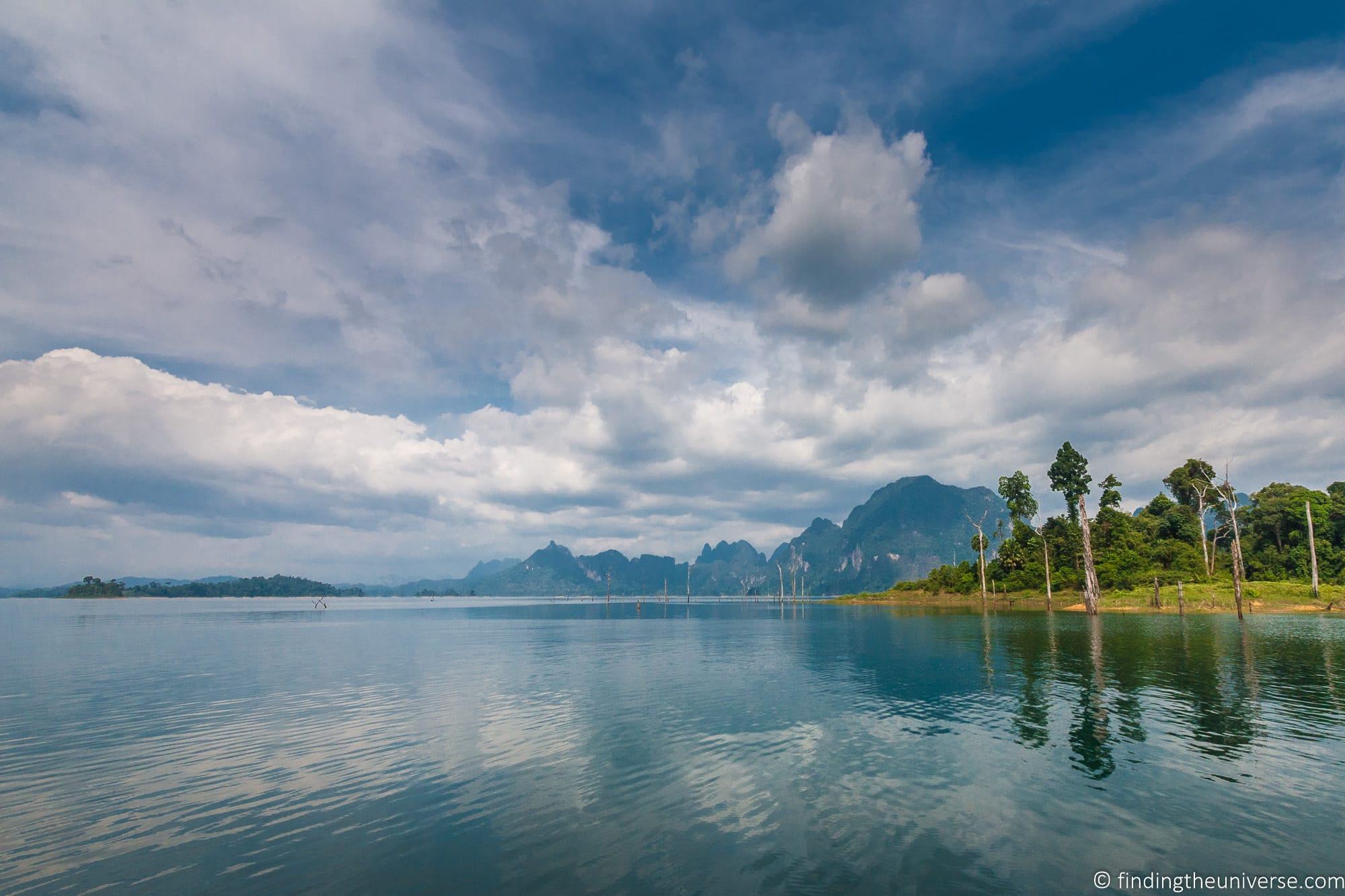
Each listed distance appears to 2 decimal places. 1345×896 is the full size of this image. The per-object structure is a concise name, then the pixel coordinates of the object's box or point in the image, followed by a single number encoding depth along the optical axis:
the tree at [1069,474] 126.12
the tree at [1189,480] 138.38
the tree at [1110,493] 142.62
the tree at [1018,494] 154.50
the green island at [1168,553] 100.06
